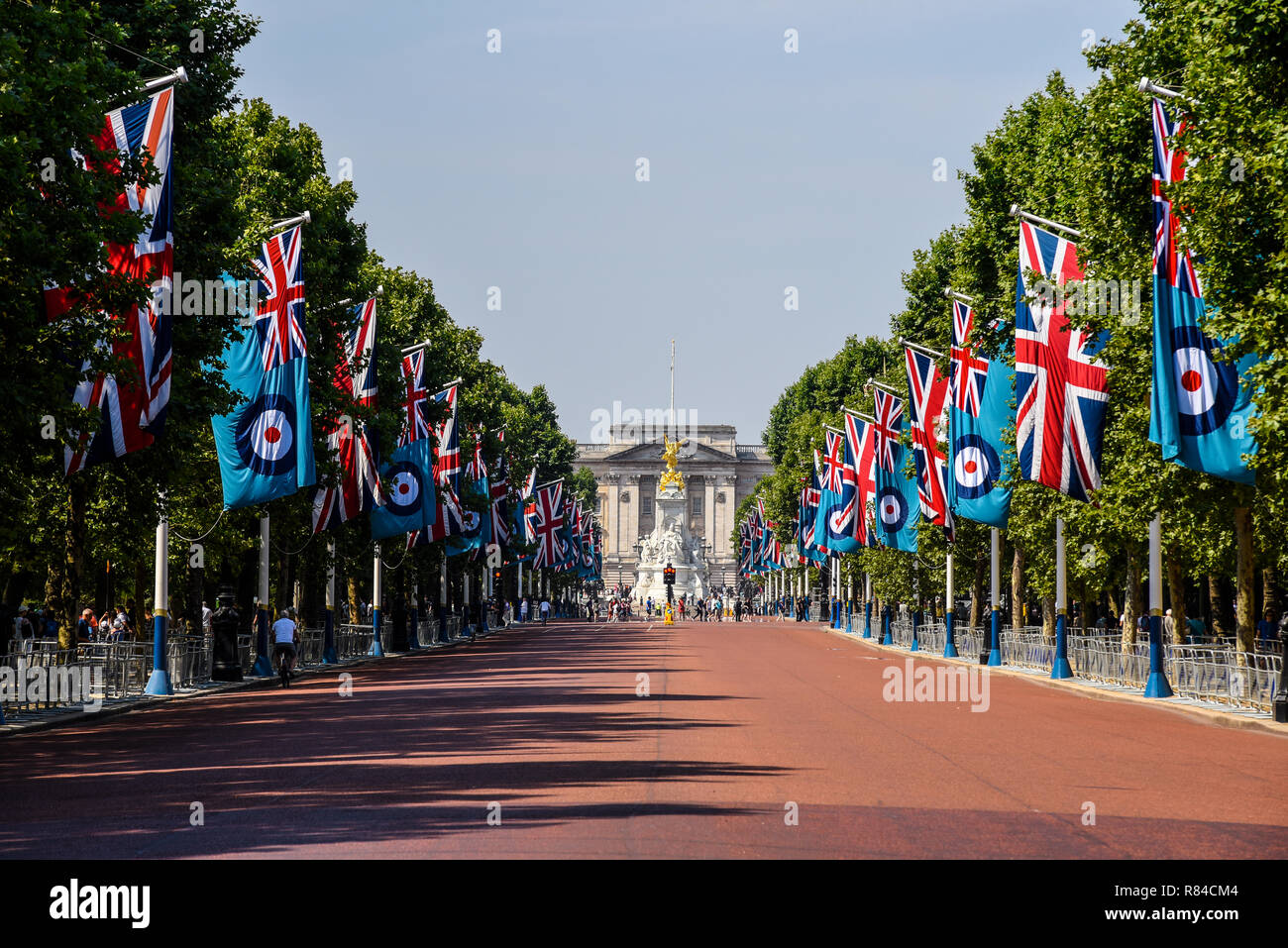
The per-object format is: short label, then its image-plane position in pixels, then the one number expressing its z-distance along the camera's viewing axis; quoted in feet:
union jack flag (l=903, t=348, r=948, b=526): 154.10
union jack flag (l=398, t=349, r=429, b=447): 160.15
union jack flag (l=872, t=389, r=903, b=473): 184.85
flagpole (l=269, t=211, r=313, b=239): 116.67
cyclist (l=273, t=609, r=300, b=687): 125.18
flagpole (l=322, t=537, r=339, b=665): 165.89
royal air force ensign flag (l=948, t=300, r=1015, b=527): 134.51
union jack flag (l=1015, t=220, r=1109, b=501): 101.24
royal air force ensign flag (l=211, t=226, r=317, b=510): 107.86
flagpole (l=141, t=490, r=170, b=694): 112.78
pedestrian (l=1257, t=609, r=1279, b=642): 146.23
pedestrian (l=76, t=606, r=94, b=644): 150.88
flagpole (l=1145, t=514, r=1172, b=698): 113.60
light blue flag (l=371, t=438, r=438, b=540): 159.33
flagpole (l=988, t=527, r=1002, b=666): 166.09
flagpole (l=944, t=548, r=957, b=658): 189.98
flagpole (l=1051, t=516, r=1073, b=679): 140.87
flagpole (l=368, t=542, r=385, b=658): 188.75
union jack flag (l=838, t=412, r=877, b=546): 192.54
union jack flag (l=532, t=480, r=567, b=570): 308.40
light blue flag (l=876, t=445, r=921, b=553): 181.06
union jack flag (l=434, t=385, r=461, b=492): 187.11
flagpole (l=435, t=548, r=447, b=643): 243.81
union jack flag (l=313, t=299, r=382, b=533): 137.28
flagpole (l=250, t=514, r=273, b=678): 139.13
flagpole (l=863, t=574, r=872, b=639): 269.83
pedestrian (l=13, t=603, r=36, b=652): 127.13
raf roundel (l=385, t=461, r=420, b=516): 159.22
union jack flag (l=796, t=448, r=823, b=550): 305.32
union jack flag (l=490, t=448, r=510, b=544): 264.31
